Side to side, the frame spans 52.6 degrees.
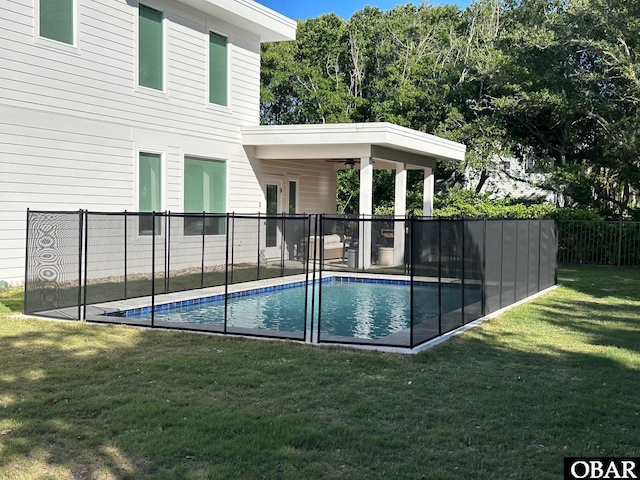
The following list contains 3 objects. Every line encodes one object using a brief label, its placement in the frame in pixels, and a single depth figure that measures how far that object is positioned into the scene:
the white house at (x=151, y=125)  11.22
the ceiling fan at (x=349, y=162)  18.67
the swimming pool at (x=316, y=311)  7.98
